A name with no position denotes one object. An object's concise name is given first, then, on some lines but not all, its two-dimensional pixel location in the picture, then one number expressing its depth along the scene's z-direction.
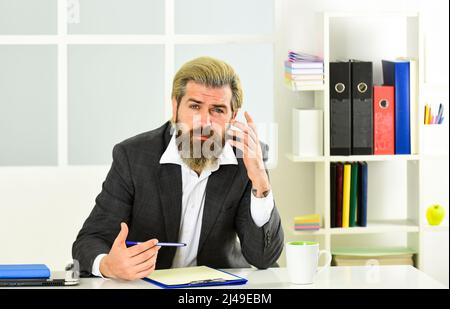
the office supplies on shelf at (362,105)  3.48
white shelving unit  3.52
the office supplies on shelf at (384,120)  3.52
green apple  3.69
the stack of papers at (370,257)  3.59
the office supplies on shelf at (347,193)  3.57
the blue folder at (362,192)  3.60
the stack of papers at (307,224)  3.51
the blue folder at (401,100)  3.51
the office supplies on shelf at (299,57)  3.51
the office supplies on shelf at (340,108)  3.49
